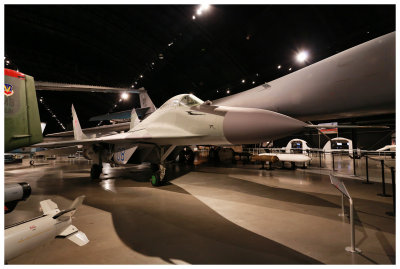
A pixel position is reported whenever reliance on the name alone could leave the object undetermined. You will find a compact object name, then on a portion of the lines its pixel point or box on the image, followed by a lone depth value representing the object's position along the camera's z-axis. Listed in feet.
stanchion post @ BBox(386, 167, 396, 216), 9.21
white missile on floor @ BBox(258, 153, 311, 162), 25.56
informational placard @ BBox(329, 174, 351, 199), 7.34
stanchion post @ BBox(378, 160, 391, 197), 13.35
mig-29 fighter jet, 9.92
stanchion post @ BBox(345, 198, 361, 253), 6.41
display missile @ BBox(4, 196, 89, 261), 5.57
